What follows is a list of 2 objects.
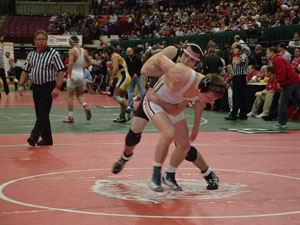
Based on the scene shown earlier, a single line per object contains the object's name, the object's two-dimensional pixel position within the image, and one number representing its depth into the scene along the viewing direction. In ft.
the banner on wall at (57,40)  115.85
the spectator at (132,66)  47.59
